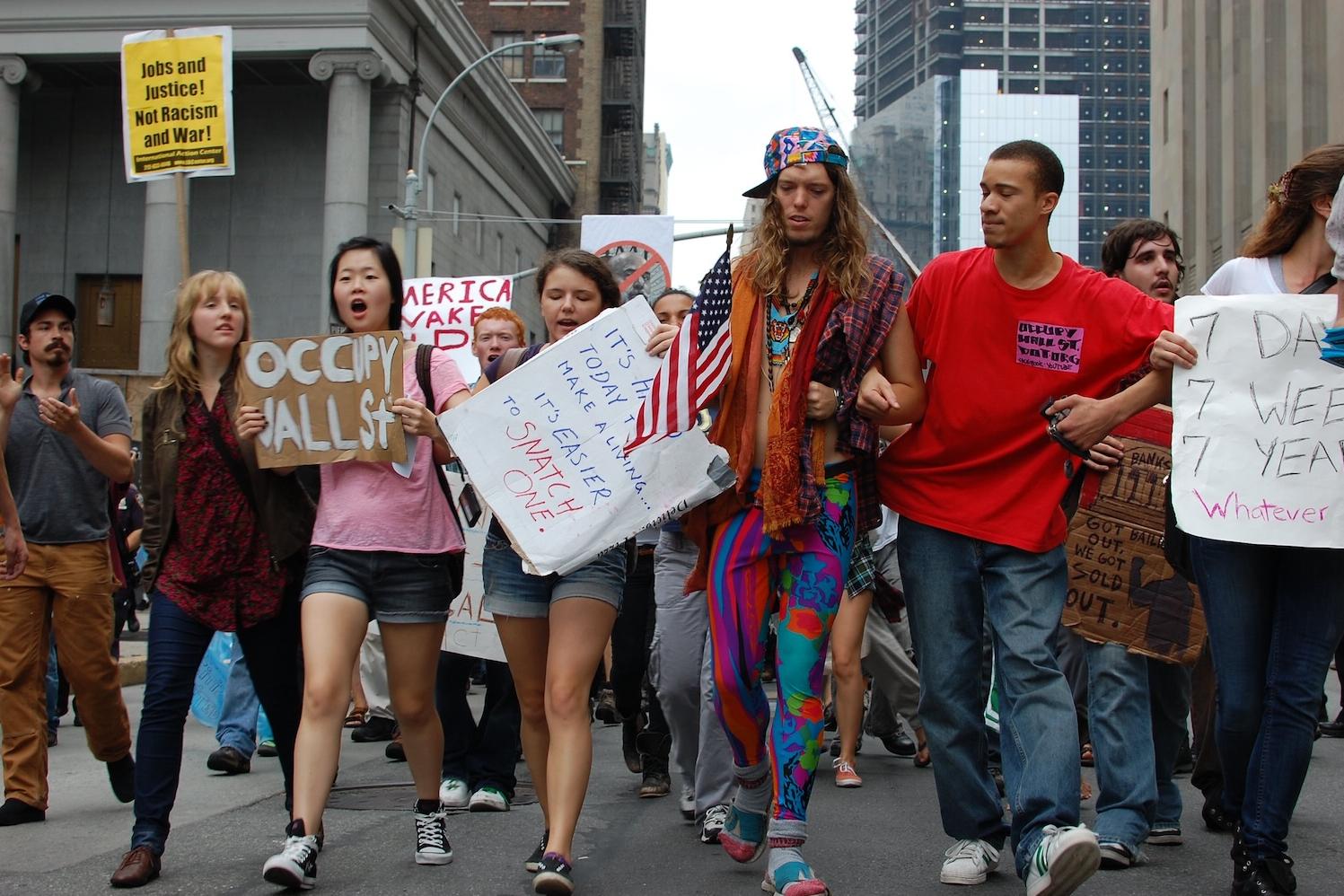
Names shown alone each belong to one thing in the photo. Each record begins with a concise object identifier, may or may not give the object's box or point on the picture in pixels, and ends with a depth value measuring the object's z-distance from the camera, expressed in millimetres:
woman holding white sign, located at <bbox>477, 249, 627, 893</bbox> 4480
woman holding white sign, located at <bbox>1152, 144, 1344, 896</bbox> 4277
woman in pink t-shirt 4598
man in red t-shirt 4352
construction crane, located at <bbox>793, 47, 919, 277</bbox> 126612
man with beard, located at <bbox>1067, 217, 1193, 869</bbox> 5031
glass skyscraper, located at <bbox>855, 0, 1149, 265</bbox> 173625
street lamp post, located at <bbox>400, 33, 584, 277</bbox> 24297
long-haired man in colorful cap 4414
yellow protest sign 9273
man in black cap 5938
